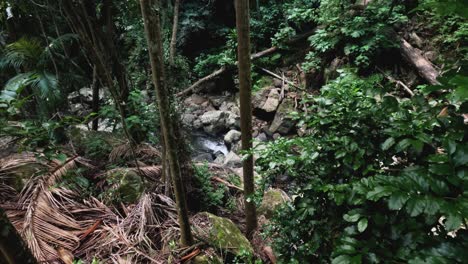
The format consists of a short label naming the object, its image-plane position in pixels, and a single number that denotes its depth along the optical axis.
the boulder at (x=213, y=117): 7.55
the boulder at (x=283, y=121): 6.53
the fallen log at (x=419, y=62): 5.05
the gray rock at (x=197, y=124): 7.67
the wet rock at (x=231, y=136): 6.72
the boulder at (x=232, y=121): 7.38
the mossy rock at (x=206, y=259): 2.20
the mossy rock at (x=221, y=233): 2.41
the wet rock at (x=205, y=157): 6.11
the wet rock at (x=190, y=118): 7.68
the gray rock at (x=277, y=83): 7.52
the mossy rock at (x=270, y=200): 3.37
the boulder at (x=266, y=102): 7.03
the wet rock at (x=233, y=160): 5.49
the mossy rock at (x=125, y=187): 2.70
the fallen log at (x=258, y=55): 7.78
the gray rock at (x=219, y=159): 5.88
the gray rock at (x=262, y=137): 6.58
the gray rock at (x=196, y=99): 8.75
